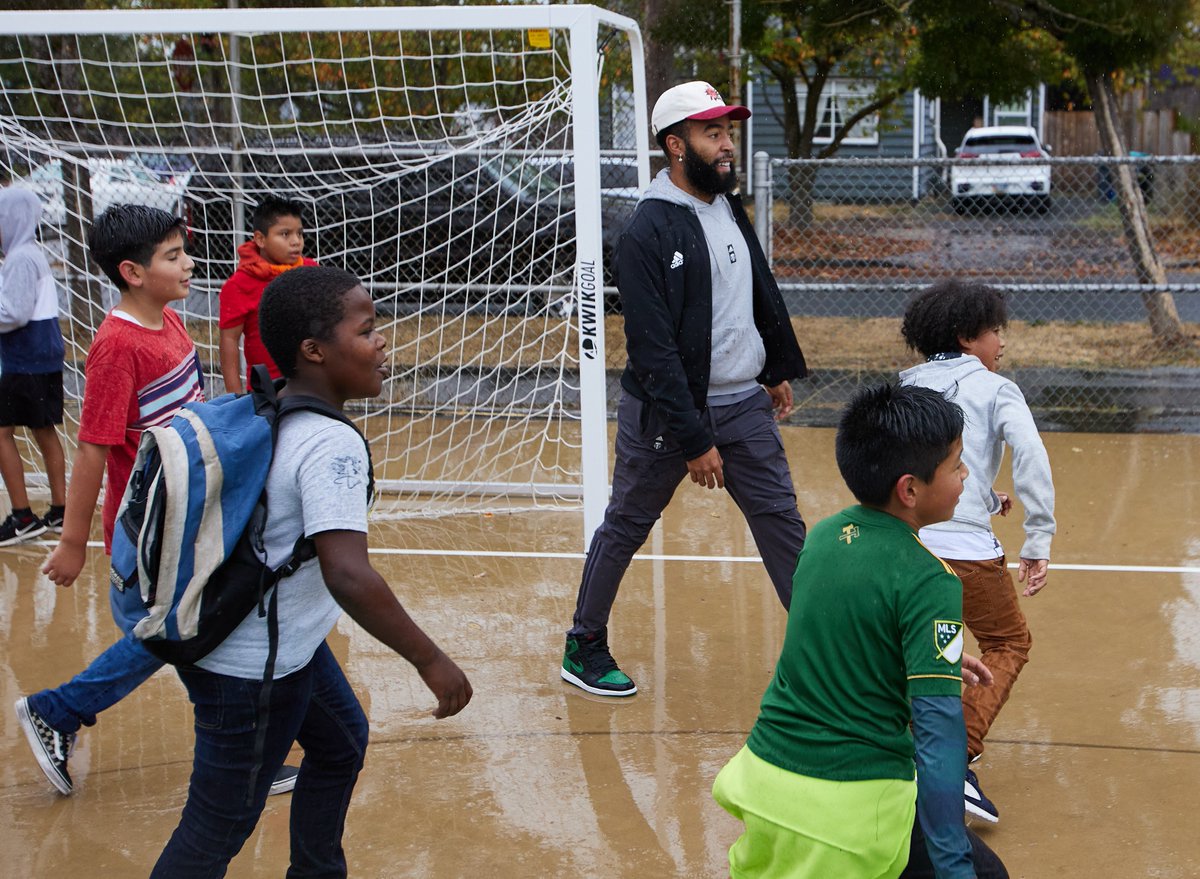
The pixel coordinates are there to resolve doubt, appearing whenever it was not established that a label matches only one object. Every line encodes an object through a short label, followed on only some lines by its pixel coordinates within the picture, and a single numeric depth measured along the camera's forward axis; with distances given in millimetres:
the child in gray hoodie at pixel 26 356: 6023
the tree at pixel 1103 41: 10172
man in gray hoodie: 4121
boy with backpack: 2490
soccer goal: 5449
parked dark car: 9773
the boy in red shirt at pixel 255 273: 5285
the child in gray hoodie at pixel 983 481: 3512
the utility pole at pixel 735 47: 11453
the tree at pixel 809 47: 12117
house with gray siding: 18984
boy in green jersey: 2311
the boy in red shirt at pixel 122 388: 3680
